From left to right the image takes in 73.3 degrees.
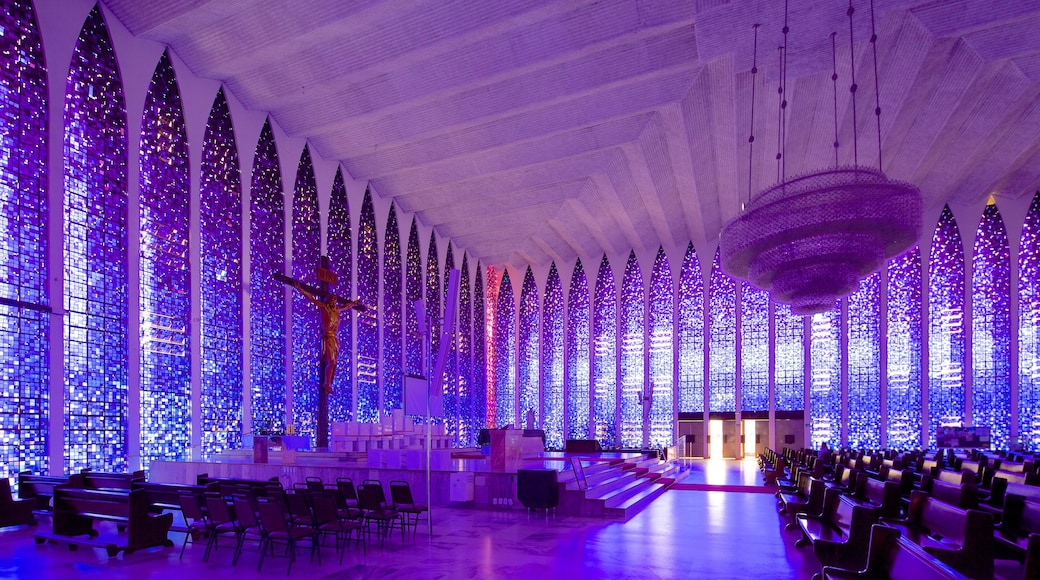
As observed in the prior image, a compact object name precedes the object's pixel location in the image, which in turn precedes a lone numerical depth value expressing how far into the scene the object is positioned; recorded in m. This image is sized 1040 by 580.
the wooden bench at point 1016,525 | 4.25
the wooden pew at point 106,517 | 6.33
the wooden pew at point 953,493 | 4.86
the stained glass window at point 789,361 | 23.23
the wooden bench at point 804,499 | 6.19
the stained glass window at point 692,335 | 24.53
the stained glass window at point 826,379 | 22.61
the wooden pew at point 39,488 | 8.08
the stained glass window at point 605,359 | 25.42
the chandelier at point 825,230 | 7.41
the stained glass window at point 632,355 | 25.08
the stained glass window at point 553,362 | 26.22
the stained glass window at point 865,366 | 22.12
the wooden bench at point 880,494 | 5.25
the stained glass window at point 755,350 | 23.72
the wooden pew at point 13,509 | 7.48
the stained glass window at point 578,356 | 25.92
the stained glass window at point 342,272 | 17.20
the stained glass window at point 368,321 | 18.33
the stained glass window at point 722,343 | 24.14
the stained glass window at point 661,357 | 24.66
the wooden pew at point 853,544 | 4.16
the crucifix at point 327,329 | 14.84
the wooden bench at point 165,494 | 6.82
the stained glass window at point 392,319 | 19.72
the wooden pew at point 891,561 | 2.65
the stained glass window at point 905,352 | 21.69
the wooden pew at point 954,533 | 3.40
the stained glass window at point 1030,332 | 20.23
